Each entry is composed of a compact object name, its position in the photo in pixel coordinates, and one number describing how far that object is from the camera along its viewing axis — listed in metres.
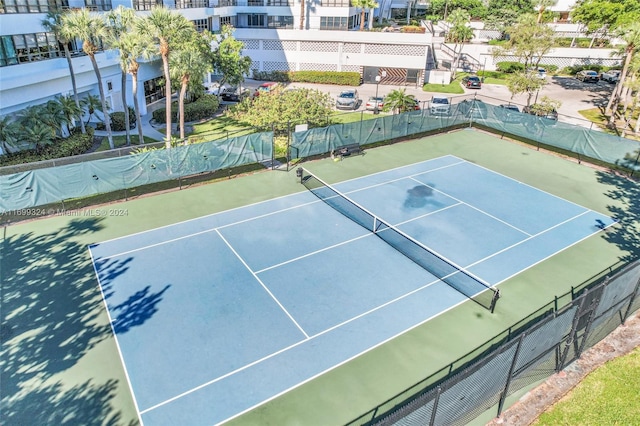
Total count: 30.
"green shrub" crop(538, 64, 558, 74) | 59.91
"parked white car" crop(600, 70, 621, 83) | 53.88
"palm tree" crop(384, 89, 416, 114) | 34.88
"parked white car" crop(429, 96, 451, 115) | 30.97
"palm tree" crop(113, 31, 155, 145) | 23.03
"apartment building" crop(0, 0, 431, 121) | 31.20
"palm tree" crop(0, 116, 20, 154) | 22.41
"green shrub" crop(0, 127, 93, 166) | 23.20
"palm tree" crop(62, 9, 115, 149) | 23.25
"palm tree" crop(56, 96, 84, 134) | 25.65
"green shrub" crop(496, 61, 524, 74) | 58.88
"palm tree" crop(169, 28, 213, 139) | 25.92
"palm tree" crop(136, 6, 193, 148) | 21.73
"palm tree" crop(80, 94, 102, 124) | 28.29
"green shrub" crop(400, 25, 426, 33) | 64.61
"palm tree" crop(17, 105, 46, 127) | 23.67
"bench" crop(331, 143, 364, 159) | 26.66
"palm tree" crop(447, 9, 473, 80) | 58.16
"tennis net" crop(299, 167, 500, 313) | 14.79
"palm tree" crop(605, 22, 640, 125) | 34.56
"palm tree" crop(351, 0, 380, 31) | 52.69
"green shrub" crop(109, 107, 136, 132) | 31.78
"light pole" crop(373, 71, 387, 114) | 37.91
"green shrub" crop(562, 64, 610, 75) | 57.38
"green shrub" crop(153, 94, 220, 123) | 34.38
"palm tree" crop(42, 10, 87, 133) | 24.00
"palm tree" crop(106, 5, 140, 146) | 24.80
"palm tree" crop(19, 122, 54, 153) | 23.10
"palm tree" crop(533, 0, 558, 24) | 58.93
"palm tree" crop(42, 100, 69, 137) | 24.23
